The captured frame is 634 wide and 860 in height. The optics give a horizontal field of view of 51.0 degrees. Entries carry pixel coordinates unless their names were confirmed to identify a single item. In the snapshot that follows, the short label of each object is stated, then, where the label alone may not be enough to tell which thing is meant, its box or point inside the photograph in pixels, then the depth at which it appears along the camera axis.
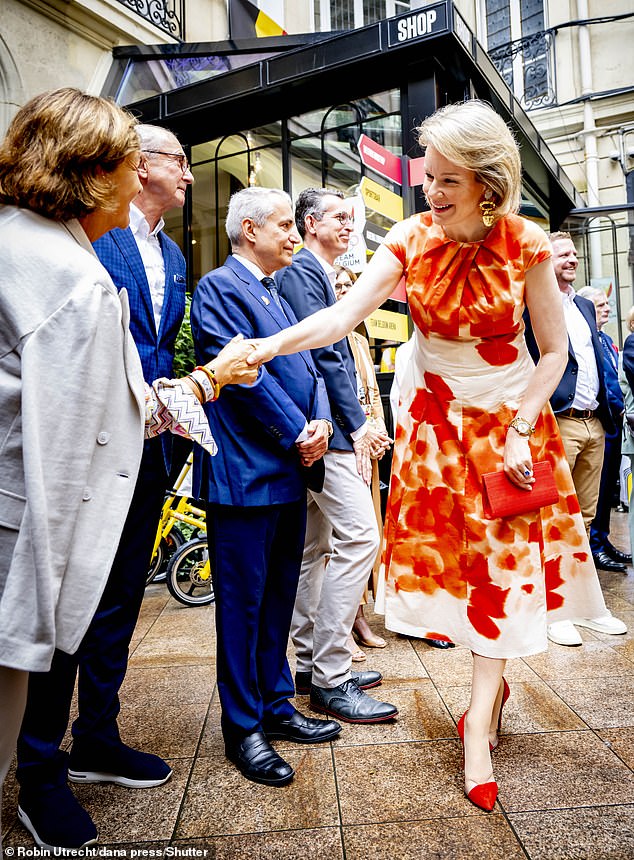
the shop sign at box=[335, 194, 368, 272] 6.12
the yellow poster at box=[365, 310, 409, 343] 6.05
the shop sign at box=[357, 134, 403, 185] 6.05
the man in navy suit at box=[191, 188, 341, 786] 2.22
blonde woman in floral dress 2.00
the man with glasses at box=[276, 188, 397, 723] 2.65
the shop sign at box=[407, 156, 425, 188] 6.04
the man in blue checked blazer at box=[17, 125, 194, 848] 2.11
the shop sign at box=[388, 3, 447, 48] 5.79
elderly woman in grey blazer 1.26
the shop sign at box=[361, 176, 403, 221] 6.05
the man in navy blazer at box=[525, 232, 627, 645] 4.17
